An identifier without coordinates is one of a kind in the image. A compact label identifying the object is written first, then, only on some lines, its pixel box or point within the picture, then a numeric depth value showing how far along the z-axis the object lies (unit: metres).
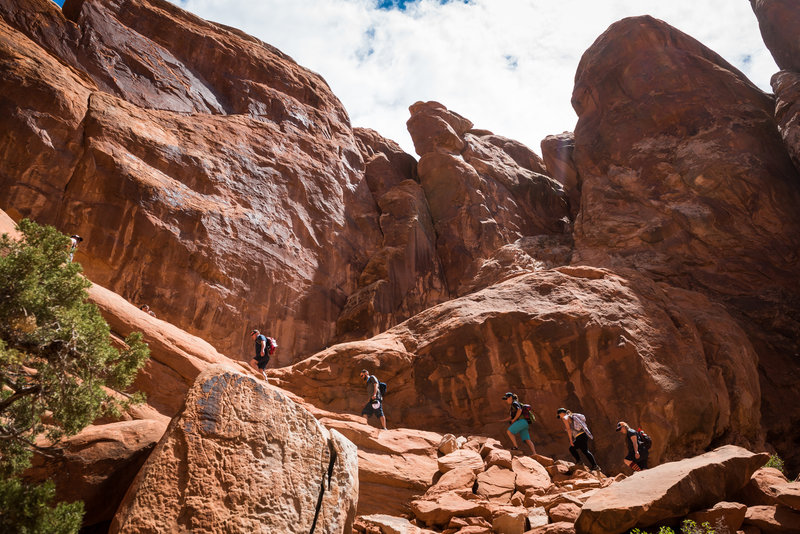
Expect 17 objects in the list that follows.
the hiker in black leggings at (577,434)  14.85
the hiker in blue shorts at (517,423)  16.06
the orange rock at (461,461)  12.80
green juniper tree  7.28
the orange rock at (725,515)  8.49
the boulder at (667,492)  8.31
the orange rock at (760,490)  9.63
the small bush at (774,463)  14.63
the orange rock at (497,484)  11.45
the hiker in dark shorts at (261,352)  18.69
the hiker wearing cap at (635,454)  14.73
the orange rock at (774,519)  8.47
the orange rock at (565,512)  9.30
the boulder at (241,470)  6.21
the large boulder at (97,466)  7.41
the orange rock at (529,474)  12.06
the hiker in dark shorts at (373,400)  16.94
